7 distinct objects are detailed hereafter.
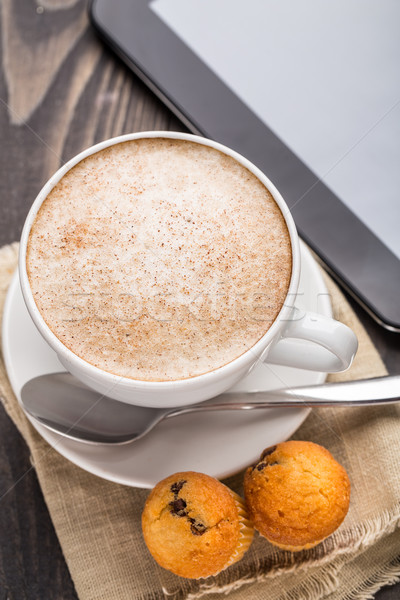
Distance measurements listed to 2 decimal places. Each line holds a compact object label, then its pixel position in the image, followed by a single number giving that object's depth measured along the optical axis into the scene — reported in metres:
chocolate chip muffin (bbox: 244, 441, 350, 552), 0.51
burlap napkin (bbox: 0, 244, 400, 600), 0.54
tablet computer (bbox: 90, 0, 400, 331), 0.58
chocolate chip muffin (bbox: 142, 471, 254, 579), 0.50
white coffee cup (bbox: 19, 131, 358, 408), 0.49
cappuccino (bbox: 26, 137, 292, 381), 0.49
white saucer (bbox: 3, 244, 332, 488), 0.54
